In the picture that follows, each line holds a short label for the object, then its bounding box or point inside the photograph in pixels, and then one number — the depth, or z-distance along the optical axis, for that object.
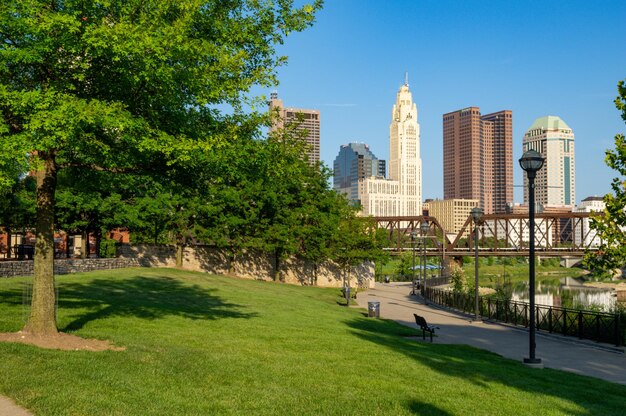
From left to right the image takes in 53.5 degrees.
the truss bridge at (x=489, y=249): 106.44
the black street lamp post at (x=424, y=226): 51.66
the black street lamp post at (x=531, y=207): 18.02
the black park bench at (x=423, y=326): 23.23
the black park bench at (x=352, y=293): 48.36
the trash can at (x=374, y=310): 32.38
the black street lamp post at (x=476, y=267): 32.31
